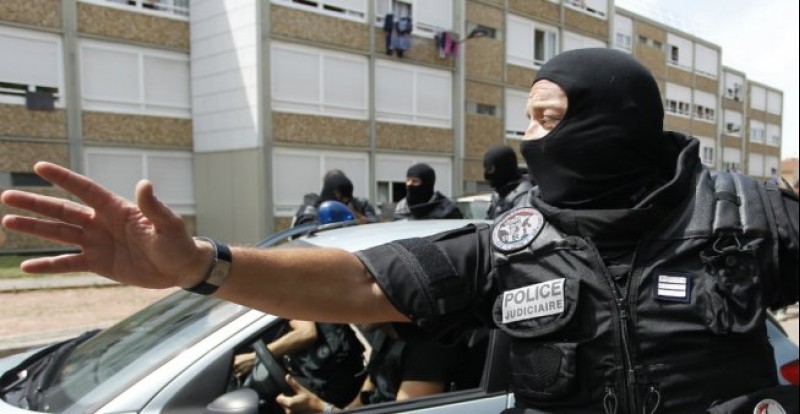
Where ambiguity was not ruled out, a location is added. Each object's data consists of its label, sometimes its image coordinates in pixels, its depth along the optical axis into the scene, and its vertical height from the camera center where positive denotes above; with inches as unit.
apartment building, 521.3 +81.3
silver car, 69.1 -25.4
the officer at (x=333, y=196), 207.9 -8.1
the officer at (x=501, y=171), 191.8 +0.7
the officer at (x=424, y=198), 200.2 -8.9
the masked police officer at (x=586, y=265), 43.6 -7.6
